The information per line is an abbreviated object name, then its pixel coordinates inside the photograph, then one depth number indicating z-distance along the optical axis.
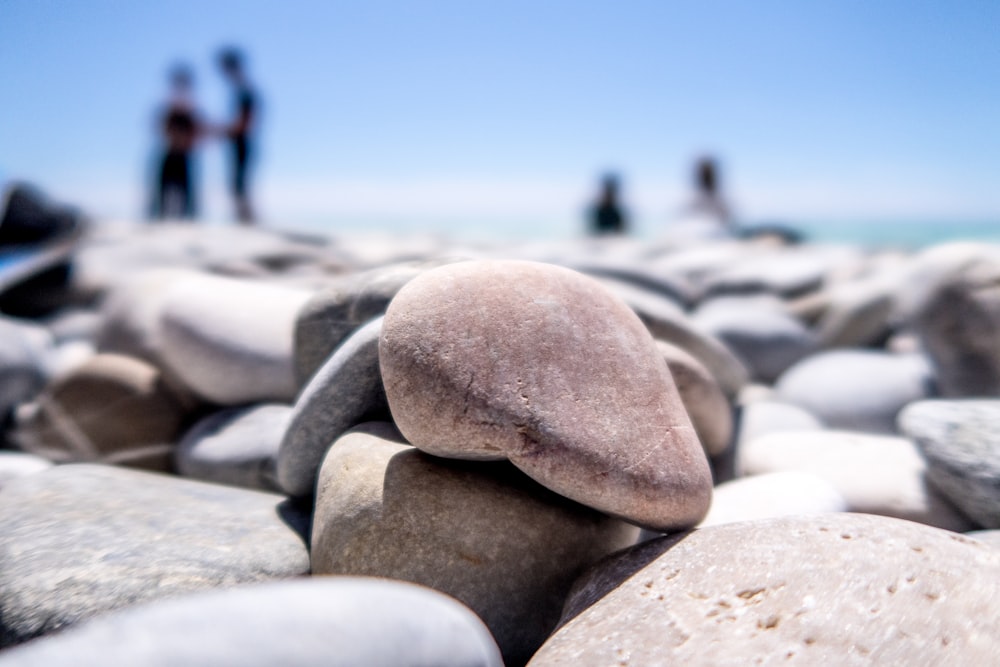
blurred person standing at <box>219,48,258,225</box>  8.55
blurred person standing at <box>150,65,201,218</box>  8.76
